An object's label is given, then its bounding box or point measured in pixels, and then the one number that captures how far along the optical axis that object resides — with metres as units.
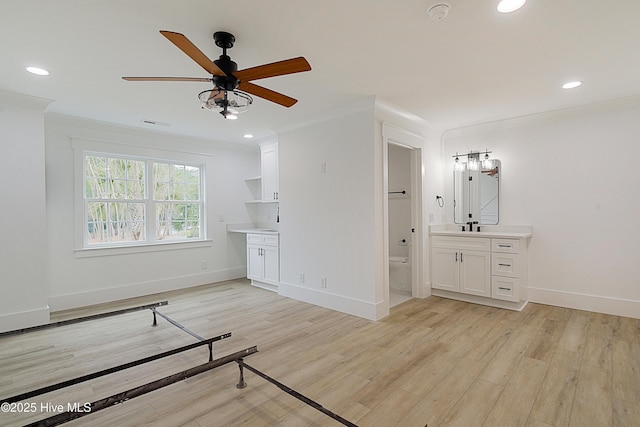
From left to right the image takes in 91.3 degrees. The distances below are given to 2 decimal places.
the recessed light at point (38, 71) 2.74
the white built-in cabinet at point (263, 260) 4.88
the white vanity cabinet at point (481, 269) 3.88
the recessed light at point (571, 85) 3.12
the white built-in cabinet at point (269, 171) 5.18
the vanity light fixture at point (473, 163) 4.57
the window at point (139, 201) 4.54
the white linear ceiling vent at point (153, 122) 4.35
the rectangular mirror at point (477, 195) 4.53
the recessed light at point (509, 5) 1.87
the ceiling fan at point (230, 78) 1.83
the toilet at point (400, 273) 4.78
